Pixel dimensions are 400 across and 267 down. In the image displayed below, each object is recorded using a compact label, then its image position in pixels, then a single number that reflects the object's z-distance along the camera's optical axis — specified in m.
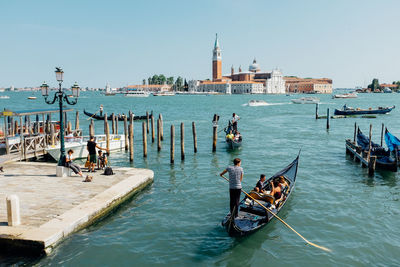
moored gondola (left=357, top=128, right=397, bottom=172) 14.28
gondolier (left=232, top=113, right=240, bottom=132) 21.84
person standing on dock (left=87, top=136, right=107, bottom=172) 11.59
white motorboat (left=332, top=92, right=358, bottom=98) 109.06
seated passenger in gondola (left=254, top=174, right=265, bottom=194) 9.37
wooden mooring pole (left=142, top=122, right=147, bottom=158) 17.11
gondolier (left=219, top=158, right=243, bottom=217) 7.46
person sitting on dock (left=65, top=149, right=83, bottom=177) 10.99
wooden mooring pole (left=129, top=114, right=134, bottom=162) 16.42
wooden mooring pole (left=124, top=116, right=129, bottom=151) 20.05
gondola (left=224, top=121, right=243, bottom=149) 20.16
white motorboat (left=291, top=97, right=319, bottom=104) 79.74
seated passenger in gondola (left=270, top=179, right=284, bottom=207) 9.41
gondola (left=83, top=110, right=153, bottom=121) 38.93
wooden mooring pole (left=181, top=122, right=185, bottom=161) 16.73
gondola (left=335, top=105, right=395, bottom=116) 43.67
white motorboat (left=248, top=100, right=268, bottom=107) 70.87
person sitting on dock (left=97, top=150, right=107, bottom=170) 12.12
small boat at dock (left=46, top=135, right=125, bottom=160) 15.30
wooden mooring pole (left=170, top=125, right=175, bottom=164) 15.80
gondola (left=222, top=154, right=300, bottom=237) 7.73
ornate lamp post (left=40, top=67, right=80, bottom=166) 10.84
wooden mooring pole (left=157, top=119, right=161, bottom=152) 19.25
